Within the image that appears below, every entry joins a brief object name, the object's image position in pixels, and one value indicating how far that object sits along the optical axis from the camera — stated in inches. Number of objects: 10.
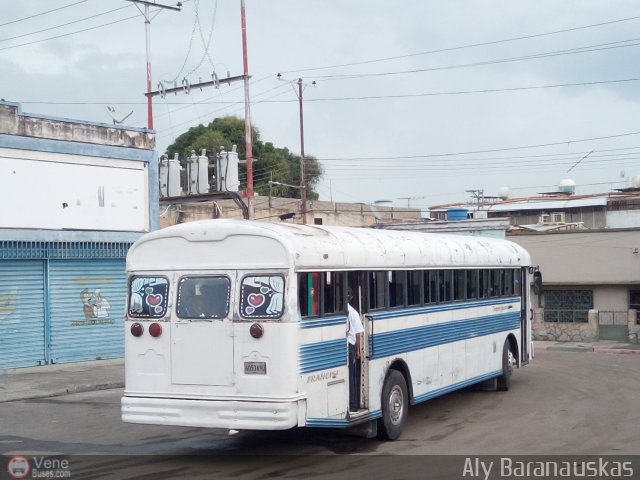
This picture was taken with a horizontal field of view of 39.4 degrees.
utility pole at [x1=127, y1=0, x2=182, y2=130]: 1121.6
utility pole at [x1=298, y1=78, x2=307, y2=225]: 1584.0
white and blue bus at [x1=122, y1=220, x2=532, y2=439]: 396.2
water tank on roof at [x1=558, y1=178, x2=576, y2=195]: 2484.0
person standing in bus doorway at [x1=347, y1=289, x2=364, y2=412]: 447.8
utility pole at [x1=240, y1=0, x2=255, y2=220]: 1052.5
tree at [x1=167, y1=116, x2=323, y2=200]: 2154.3
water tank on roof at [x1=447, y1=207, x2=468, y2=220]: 1379.2
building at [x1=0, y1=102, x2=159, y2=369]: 836.0
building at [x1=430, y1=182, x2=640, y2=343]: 1246.9
